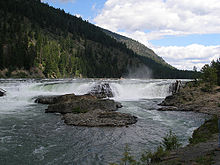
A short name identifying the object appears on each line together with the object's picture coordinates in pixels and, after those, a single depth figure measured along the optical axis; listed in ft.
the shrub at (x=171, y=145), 35.94
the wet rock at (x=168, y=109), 84.94
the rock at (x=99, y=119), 56.75
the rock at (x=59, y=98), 84.38
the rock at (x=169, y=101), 97.40
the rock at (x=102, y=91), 126.72
